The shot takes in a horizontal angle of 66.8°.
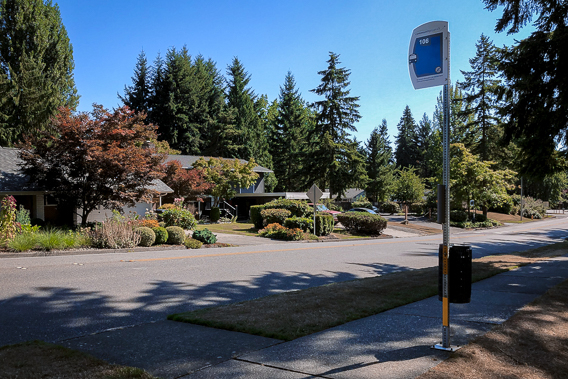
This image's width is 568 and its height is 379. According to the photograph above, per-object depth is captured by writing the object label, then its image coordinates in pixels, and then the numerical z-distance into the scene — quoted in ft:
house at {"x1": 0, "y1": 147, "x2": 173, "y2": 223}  69.05
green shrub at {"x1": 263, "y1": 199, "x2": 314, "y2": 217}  93.56
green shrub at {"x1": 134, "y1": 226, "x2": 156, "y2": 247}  56.65
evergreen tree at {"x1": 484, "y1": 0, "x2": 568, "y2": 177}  32.53
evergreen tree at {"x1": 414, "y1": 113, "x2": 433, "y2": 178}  326.44
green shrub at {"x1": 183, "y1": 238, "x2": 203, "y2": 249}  59.77
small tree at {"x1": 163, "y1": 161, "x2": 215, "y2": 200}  115.96
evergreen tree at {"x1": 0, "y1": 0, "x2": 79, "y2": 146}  120.06
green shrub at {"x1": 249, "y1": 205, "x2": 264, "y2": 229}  94.77
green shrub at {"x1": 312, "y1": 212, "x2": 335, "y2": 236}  88.99
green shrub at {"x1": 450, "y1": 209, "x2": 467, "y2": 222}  146.30
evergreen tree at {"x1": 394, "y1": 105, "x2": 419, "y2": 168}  337.31
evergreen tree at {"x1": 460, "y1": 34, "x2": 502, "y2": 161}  172.86
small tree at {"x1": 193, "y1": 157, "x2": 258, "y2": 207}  128.67
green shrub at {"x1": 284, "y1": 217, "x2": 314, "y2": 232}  86.12
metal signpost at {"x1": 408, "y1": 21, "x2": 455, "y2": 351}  16.20
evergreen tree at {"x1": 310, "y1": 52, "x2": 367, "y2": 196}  178.70
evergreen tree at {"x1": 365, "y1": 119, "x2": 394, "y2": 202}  247.70
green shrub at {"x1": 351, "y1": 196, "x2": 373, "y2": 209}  198.08
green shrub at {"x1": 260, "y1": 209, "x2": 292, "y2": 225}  89.15
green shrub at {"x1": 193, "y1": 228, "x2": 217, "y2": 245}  64.54
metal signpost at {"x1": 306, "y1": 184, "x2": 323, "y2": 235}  83.46
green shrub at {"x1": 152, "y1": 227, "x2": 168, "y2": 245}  59.31
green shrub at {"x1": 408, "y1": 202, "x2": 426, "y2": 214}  180.86
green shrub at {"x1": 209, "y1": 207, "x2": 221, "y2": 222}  121.80
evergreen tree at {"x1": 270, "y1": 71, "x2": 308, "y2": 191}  223.30
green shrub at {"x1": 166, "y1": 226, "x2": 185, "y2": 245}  60.34
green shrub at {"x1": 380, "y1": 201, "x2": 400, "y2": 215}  200.03
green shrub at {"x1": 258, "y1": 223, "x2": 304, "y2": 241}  78.69
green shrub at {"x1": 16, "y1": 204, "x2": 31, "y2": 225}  54.49
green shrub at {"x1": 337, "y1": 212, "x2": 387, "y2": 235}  98.43
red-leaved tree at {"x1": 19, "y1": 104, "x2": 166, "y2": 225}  64.03
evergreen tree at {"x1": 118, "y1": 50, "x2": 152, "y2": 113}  214.07
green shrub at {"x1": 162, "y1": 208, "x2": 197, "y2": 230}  78.79
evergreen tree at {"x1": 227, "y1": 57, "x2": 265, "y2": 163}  208.54
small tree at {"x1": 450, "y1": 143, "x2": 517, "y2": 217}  141.49
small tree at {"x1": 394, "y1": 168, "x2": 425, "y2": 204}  218.59
